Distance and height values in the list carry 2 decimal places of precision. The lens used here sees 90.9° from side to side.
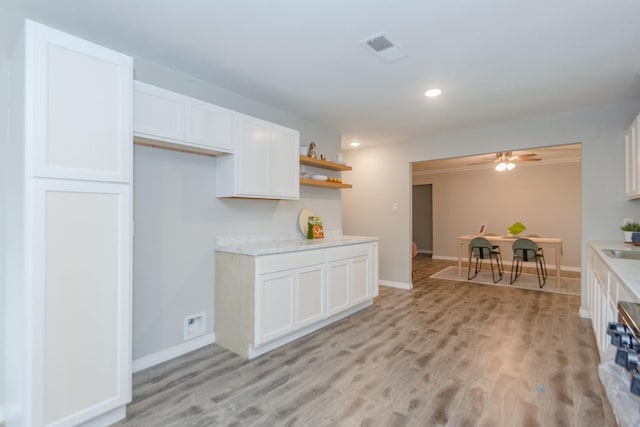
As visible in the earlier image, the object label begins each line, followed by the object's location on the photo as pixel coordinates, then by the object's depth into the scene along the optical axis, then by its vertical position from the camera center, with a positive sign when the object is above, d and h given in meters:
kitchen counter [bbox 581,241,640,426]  0.92 -0.49
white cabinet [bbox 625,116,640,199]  2.80 +0.53
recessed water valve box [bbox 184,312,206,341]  2.64 -0.96
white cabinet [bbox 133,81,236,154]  2.11 +0.68
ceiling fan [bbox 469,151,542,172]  5.24 +0.94
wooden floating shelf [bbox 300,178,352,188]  3.59 +0.37
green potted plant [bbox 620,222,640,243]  3.08 -0.15
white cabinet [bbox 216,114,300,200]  2.72 +0.46
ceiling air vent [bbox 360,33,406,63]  2.07 +1.16
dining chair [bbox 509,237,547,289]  5.07 -0.59
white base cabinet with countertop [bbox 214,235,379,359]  2.51 -0.68
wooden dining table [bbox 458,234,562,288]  4.90 -0.45
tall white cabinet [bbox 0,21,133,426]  1.46 -0.09
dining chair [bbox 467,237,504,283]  5.41 -0.62
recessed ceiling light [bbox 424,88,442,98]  2.96 +1.16
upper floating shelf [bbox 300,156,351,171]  3.57 +0.61
